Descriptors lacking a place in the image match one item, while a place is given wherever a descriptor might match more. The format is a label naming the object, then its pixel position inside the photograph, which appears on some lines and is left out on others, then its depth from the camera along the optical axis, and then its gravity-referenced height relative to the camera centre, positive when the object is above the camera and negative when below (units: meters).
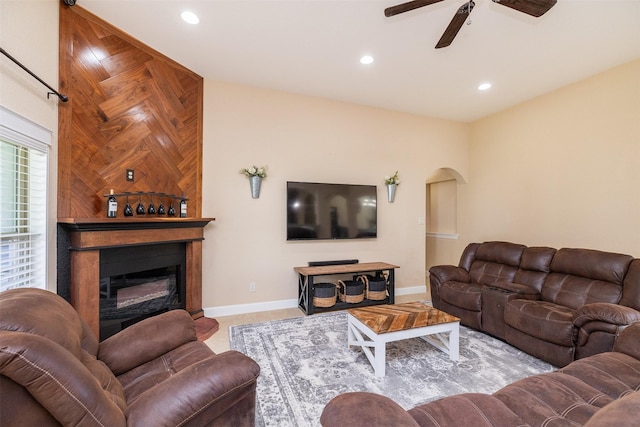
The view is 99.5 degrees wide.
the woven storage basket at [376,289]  3.88 -1.04
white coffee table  2.20 -0.94
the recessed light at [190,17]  2.39 +1.81
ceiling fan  1.81 +1.44
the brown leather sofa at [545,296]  2.14 -0.81
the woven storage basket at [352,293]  3.77 -1.06
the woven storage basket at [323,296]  3.63 -1.06
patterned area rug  1.92 -1.30
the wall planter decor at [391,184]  4.44 +0.54
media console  3.61 -0.86
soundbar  4.02 -0.68
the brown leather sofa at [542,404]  0.93 -0.88
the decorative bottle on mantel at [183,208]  3.20 +0.12
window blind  1.73 +0.06
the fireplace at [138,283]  2.55 -0.69
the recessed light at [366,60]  3.02 +1.78
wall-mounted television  3.88 +0.09
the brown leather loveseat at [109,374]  0.79 -0.66
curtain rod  1.56 +0.96
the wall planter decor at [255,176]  3.65 +0.56
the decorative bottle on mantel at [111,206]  2.54 +0.12
